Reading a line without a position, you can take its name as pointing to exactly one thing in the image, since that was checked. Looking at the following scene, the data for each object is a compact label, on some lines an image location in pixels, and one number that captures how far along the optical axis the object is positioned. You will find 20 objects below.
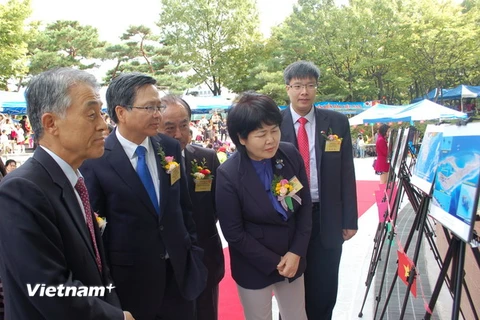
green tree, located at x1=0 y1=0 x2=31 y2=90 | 13.92
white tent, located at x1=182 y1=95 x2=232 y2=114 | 18.47
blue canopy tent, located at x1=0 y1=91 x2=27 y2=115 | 11.70
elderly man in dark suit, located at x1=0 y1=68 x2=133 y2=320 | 1.00
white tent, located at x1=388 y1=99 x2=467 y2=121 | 9.69
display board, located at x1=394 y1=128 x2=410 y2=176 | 2.70
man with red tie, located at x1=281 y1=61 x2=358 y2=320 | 2.28
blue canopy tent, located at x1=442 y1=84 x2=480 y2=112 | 21.06
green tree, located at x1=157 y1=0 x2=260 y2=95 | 25.69
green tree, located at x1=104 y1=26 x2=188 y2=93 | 24.53
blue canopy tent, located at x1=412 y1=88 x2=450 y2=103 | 22.22
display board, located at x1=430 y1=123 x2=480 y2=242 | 1.39
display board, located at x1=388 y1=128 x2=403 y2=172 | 3.24
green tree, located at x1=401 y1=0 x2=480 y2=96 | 19.48
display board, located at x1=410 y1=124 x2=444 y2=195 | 1.84
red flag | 1.89
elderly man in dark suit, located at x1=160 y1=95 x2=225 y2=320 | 2.21
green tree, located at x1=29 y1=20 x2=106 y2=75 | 22.41
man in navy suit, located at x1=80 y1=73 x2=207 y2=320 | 1.69
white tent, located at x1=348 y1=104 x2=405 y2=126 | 11.89
